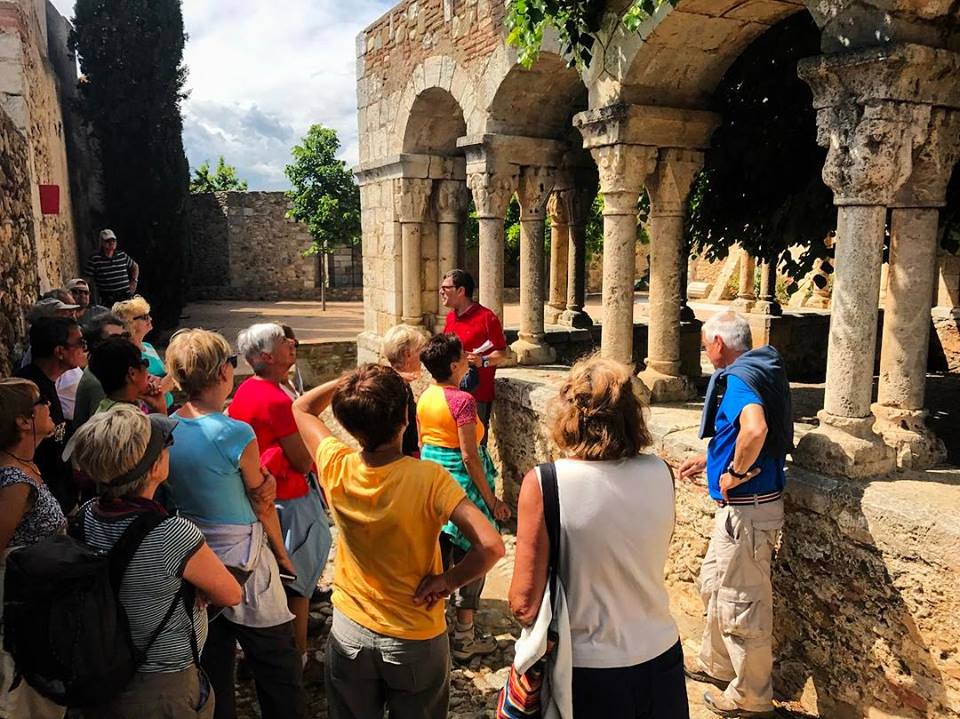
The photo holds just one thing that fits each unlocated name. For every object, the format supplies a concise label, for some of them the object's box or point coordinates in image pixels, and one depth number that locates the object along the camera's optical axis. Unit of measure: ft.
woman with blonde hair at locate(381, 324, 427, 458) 11.01
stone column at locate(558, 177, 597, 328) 29.48
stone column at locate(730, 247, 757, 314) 42.80
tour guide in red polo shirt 17.38
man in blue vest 10.71
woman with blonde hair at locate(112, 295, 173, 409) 14.66
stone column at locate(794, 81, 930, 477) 10.98
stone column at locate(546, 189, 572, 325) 31.19
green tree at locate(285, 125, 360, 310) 69.10
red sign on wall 27.50
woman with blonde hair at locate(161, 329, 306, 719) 8.70
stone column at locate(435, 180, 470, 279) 26.86
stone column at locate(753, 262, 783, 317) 35.70
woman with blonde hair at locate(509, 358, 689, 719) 6.63
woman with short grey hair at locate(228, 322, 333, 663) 10.46
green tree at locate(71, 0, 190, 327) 48.19
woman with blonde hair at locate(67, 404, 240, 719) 6.97
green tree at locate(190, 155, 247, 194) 101.45
